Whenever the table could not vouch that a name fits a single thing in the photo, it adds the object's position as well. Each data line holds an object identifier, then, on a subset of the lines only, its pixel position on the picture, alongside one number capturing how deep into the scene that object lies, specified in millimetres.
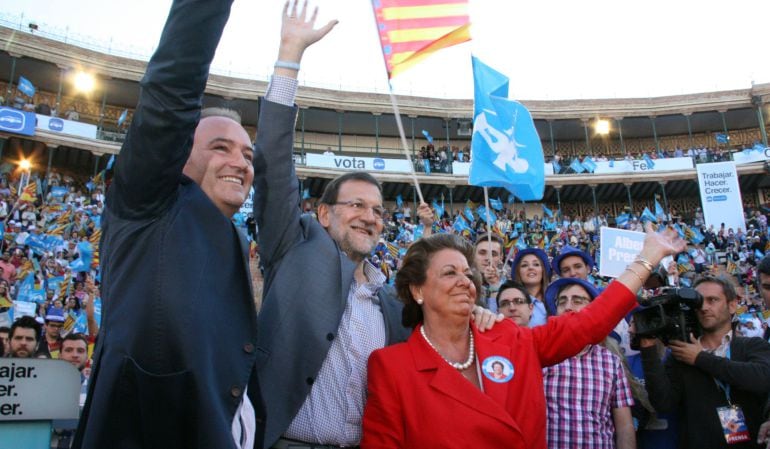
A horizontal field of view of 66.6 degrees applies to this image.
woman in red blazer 2406
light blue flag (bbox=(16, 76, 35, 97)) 20000
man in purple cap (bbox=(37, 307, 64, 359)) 6783
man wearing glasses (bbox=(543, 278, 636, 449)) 3277
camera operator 3541
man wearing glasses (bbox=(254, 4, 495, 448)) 2443
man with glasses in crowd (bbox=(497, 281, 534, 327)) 4227
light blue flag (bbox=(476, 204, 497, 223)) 24638
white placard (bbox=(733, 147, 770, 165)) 26844
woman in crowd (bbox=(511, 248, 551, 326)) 5102
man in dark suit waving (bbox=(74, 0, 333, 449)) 1565
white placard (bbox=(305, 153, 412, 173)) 25875
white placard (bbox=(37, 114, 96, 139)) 21641
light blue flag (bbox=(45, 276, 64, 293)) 12070
